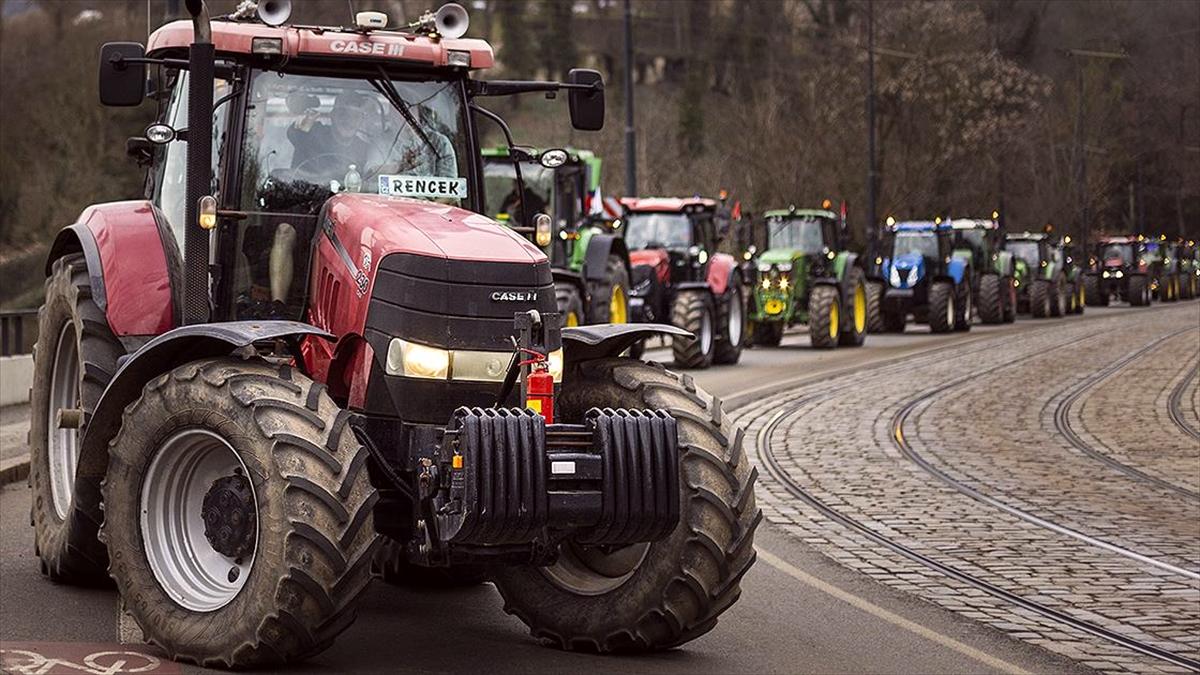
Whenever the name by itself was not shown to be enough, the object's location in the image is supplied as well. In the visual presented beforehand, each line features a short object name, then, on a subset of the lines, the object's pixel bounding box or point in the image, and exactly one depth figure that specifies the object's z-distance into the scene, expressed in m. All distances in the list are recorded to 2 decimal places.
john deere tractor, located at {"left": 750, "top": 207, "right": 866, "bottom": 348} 34.69
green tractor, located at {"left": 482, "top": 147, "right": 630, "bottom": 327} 24.81
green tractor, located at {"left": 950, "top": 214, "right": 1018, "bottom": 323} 47.19
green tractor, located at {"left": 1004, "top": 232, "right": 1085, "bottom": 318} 52.69
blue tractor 42.00
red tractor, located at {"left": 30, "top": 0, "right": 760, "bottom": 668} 7.09
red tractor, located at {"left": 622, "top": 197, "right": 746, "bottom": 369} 28.39
